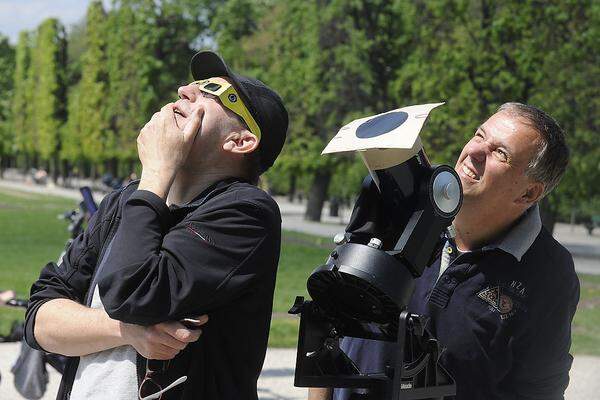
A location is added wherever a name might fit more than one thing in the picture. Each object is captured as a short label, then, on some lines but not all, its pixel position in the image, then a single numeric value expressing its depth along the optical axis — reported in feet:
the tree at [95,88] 187.42
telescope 6.59
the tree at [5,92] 276.82
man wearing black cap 6.66
